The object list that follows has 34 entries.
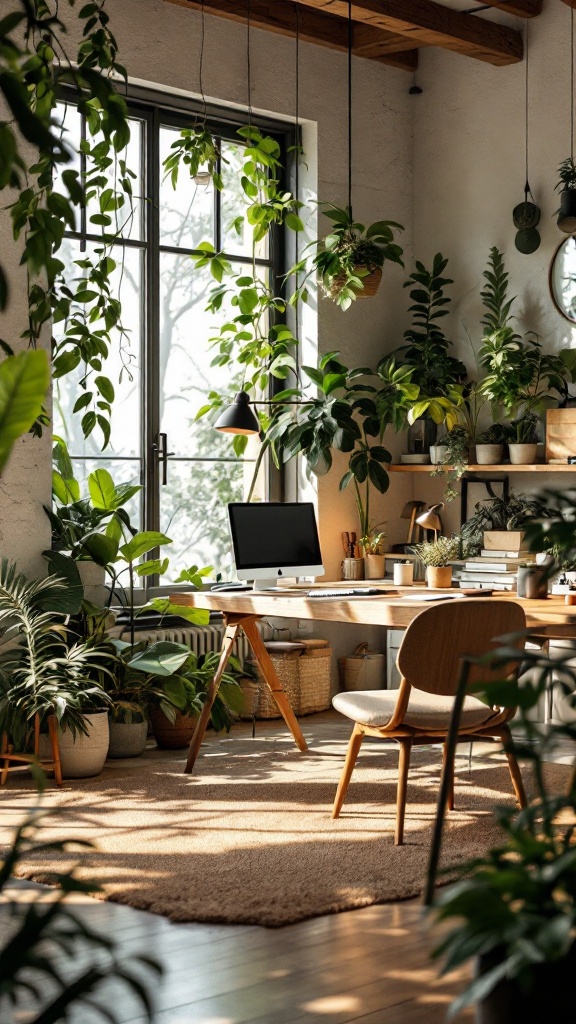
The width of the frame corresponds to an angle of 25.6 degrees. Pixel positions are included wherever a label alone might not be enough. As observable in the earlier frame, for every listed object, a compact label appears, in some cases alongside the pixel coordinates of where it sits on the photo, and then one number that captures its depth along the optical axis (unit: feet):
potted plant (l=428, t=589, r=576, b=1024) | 4.17
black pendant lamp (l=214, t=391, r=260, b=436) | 19.34
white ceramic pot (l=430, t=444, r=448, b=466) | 23.70
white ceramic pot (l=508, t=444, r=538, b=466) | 22.50
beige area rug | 12.14
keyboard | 17.65
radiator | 21.11
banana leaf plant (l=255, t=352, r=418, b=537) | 22.34
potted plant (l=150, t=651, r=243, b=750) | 19.52
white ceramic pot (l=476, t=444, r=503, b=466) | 23.02
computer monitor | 18.84
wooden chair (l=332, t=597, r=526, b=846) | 13.65
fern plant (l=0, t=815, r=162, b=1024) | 4.67
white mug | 18.88
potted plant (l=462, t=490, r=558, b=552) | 22.30
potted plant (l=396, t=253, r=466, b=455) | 22.79
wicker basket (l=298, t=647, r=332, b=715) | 22.98
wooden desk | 15.06
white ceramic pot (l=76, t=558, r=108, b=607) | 18.94
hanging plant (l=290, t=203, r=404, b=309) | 21.27
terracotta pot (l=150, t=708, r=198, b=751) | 19.90
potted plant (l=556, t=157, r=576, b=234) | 21.76
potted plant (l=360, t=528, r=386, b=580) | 23.65
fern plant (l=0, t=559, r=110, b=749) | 17.10
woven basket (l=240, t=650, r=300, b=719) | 22.12
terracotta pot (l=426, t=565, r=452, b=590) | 18.19
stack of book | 21.34
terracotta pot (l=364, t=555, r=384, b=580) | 23.65
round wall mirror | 22.63
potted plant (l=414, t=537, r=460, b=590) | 18.20
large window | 21.81
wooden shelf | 21.95
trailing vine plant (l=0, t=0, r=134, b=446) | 4.11
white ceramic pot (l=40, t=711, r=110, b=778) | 17.60
